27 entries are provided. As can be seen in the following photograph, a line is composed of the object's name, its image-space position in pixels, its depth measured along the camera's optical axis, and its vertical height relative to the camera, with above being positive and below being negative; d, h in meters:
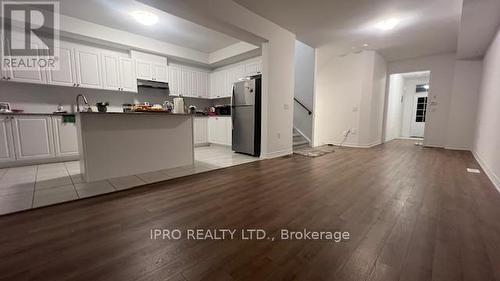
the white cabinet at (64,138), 3.86 -0.42
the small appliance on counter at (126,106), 4.92 +0.27
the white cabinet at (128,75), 4.73 +0.99
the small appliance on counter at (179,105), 3.56 +0.22
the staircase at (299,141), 5.59 -0.66
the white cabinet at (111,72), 4.50 +1.03
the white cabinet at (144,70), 4.94 +1.19
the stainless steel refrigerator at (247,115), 4.38 +0.06
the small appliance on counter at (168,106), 3.60 +0.21
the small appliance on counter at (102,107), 2.82 +0.14
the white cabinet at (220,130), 5.57 -0.36
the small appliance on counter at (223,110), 6.10 +0.23
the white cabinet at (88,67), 4.21 +1.05
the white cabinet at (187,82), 5.90 +1.05
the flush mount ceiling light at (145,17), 3.57 +1.84
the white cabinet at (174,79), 5.58 +1.07
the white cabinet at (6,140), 3.38 -0.41
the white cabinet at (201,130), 5.86 -0.37
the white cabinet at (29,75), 3.60 +0.76
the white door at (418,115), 8.78 +0.16
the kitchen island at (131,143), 2.59 -0.37
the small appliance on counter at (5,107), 3.60 +0.17
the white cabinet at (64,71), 3.95 +0.92
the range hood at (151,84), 5.04 +0.86
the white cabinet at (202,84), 6.32 +1.07
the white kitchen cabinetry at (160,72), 5.24 +1.19
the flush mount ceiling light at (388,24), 3.72 +1.82
